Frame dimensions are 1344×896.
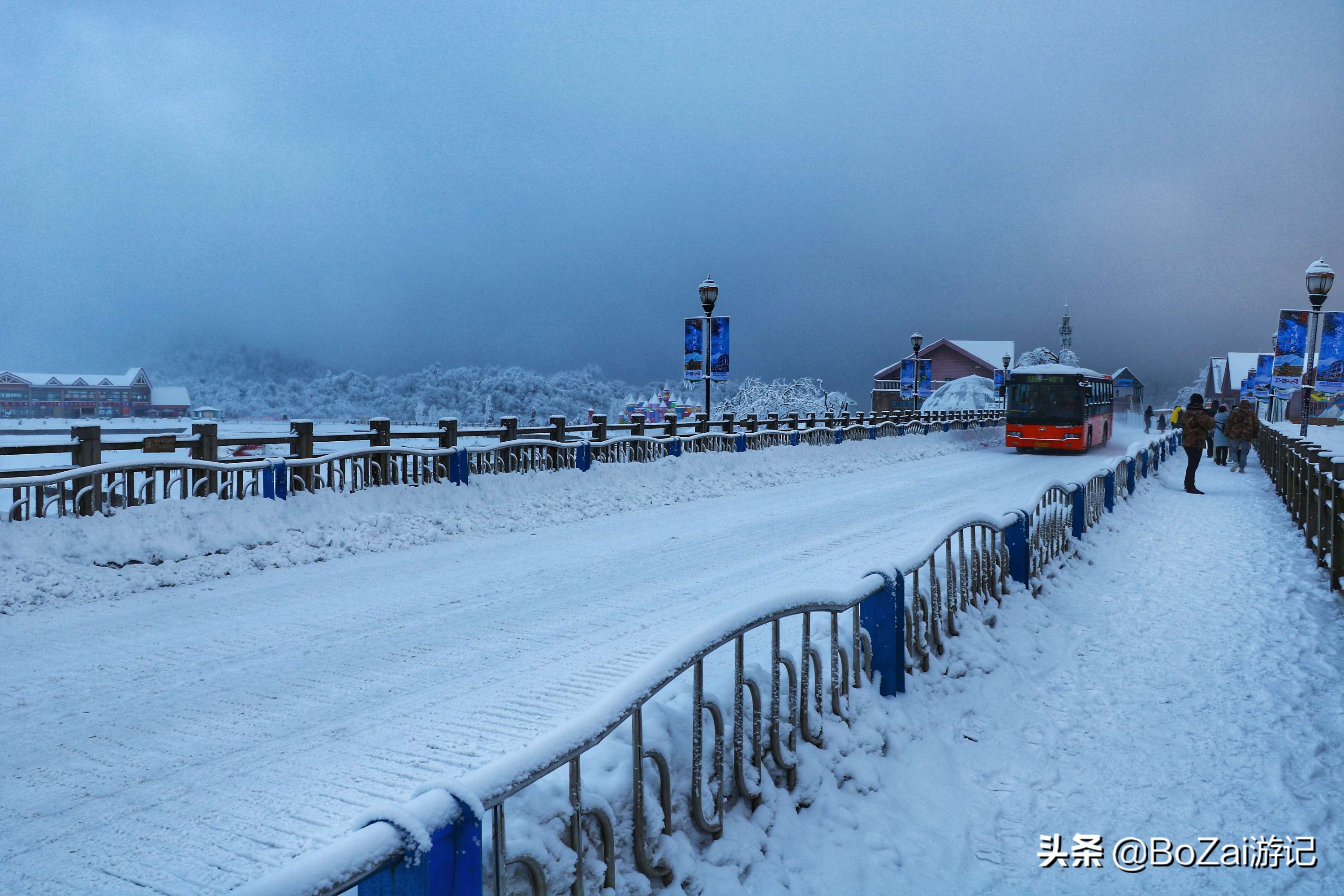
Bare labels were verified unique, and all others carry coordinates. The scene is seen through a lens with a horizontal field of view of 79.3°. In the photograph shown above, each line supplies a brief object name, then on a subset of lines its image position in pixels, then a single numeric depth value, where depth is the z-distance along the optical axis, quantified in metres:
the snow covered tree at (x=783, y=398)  96.94
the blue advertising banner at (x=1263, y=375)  38.69
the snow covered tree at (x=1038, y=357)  110.19
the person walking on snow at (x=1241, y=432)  22.39
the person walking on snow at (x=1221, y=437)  23.73
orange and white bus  31.41
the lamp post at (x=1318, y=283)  22.28
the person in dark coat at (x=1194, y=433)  17.58
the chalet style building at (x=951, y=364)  80.00
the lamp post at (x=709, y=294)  22.38
